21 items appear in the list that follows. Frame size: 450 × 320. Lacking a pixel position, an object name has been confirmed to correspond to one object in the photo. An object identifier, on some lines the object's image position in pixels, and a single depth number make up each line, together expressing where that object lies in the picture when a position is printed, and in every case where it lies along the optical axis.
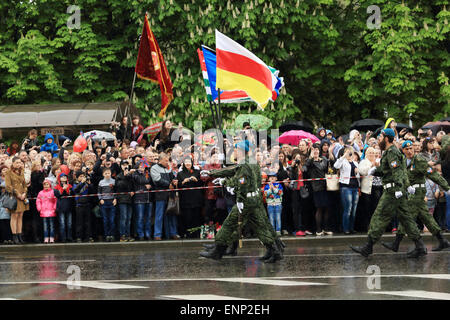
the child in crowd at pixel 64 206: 18.09
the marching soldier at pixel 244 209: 13.09
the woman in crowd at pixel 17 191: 18.23
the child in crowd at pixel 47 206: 18.14
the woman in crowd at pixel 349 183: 17.34
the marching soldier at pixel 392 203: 13.27
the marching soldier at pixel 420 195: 13.80
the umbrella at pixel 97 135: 21.85
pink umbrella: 22.06
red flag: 20.38
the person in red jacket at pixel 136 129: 21.39
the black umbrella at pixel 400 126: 23.00
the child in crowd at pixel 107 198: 17.84
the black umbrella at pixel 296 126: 23.97
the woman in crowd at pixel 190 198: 17.88
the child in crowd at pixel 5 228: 18.61
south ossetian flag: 15.80
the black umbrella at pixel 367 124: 24.00
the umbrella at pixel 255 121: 25.08
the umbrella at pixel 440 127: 21.89
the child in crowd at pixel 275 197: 17.45
